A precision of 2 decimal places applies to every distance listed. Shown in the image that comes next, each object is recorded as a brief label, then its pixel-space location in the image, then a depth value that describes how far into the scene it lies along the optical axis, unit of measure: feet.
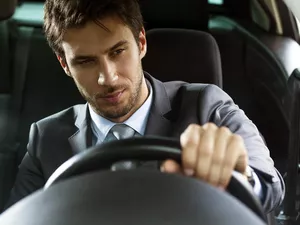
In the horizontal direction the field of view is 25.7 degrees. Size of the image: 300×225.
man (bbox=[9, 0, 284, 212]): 5.07
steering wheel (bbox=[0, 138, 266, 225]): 2.64
